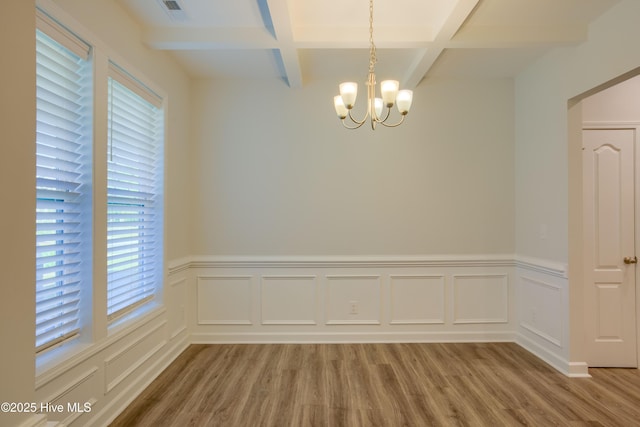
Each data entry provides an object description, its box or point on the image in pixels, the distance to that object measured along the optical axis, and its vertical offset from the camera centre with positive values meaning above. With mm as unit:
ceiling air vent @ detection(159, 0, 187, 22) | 2443 +1591
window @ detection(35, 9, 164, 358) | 1833 +170
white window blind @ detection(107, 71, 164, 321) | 2451 +181
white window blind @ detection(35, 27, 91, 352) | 1804 +195
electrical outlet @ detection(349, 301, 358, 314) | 3770 -1021
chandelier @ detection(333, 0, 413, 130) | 2096 +794
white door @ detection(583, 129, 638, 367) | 3123 -366
